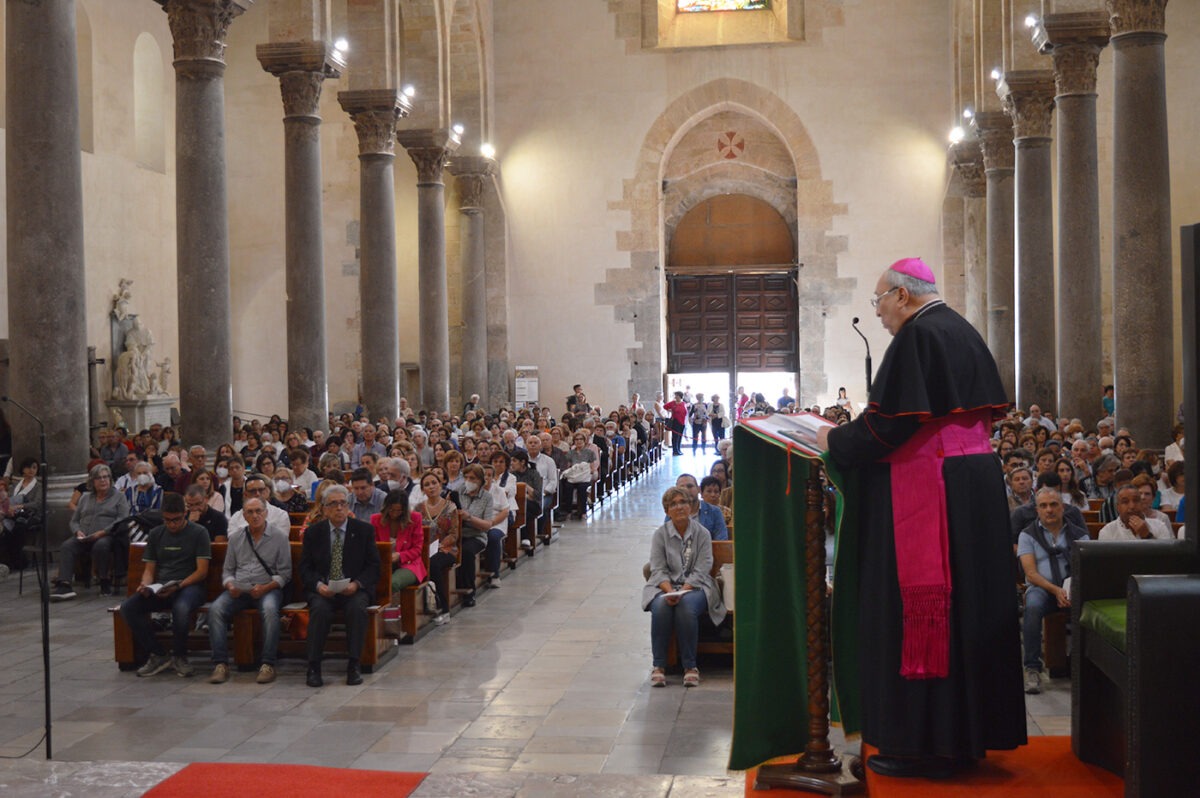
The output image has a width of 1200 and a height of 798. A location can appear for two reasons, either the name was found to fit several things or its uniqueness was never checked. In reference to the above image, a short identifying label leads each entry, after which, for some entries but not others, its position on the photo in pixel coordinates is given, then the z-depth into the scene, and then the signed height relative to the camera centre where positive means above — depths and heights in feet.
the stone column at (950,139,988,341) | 90.94 +11.29
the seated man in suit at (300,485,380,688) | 27.25 -3.78
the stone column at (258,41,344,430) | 58.95 +7.50
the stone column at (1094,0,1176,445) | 45.16 +5.48
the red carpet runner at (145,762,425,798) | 18.34 -5.71
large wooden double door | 104.73 +5.13
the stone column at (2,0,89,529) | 38.34 +5.42
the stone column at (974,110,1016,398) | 77.92 +9.01
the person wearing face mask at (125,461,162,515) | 39.70 -2.95
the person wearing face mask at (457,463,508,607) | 37.83 -3.74
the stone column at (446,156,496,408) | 96.84 +9.55
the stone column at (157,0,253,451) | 48.34 +6.71
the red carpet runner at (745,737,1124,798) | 13.67 -4.40
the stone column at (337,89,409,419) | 70.49 +7.35
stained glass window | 100.68 +29.96
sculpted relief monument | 75.05 +1.37
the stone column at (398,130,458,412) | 83.56 +8.23
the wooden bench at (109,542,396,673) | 28.12 -5.21
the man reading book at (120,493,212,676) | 27.91 -4.15
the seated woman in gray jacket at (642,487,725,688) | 26.55 -4.30
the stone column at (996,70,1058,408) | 65.72 +7.30
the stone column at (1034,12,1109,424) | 56.18 +6.73
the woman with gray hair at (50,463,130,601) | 37.58 -3.92
